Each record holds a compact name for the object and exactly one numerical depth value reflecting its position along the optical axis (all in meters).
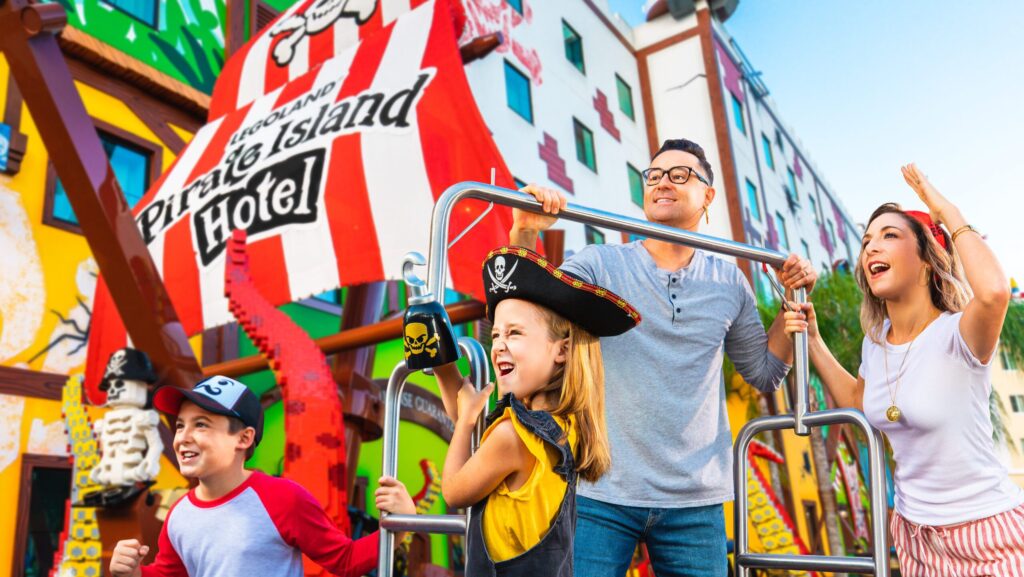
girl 1.50
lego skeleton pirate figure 3.40
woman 1.68
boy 2.17
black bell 1.41
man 1.91
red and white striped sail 4.43
